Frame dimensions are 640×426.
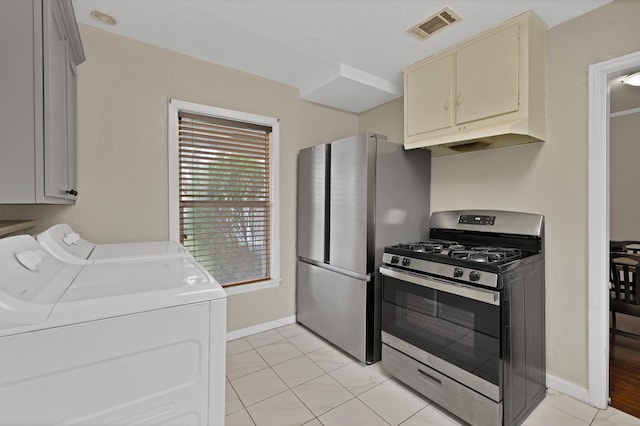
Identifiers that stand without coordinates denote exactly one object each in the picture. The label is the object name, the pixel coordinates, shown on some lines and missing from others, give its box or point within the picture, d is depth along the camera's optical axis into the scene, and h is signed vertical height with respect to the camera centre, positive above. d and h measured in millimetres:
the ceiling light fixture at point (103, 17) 2029 +1339
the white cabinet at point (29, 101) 1101 +435
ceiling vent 1927 +1263
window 2609 +203
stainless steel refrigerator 2414 -97
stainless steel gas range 1628 -655
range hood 1884 +519
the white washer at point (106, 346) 808 -410
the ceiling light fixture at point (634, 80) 2181 +1012
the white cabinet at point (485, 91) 1893 +835
